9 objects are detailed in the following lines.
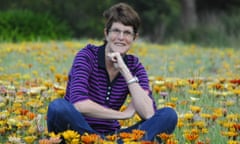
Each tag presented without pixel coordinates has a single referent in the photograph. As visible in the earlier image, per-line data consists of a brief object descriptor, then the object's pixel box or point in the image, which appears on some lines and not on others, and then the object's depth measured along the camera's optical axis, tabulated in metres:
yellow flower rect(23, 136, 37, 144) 4.74
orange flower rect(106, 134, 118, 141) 4.38
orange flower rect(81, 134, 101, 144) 4.22
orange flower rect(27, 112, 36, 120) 5.32
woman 5.04
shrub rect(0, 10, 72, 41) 20.10
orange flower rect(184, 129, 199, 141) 4.49
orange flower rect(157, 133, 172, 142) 4.50
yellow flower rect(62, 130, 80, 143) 4.30
